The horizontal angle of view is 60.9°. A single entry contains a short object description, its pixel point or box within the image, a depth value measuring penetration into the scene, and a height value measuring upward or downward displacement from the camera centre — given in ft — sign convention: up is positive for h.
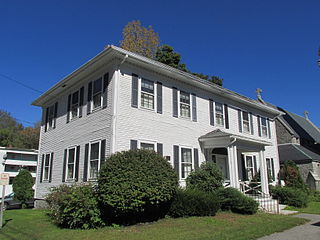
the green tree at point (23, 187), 63.77 -3.27
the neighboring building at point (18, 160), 108.96 +5.46
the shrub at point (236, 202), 39.11 -4.12
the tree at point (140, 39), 99.30 +48.65
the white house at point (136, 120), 39.99 +8.94
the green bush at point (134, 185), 29.17 -1.30
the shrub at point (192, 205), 36.11 -4.18
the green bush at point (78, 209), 30.63 -4.00
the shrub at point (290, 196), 51.16 -4.38
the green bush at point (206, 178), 42.11 -0.80
